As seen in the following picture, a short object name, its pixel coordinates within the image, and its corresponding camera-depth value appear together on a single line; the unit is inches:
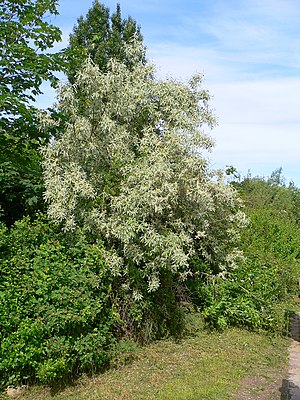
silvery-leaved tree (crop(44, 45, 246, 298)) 223.6
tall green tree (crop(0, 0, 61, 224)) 266.2
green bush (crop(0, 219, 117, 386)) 186.7
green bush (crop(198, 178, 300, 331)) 282.0
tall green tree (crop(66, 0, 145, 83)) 562.6
